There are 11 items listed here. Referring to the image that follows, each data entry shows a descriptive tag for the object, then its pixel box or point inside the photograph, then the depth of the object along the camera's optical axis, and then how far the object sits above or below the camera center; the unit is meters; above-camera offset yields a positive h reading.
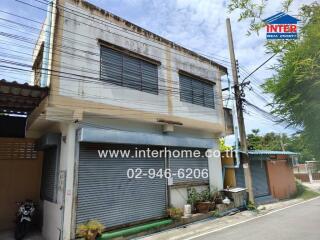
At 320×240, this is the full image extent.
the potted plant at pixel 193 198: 11.21 -0.88
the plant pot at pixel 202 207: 11.11 -1.25
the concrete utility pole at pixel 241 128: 12.99 +2.29
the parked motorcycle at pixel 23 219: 8.64 -1.21
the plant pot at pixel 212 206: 11.40 -1.26
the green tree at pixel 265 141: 40.47 +5.28
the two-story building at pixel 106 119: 8.27 +2.10
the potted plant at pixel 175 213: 9.96 -1.31
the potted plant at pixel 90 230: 7.62 -1.43
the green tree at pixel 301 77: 2.71 +1.05
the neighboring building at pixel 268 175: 14.79 -0.02
